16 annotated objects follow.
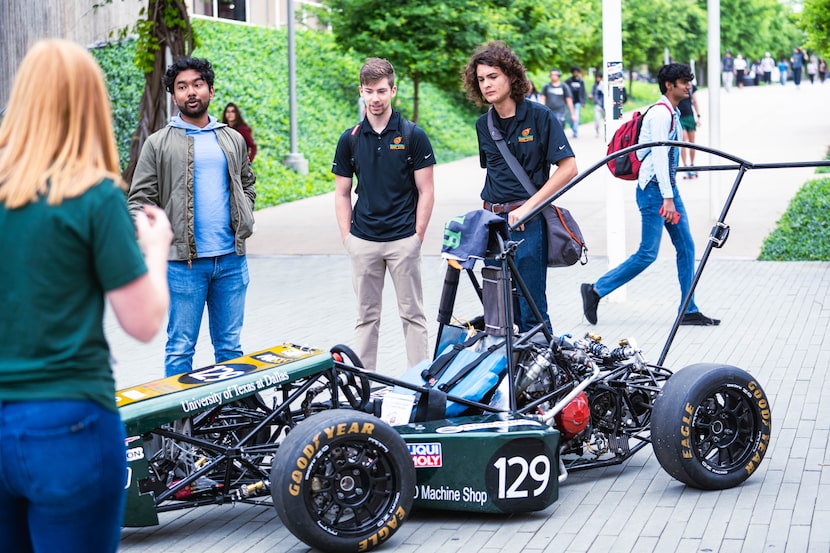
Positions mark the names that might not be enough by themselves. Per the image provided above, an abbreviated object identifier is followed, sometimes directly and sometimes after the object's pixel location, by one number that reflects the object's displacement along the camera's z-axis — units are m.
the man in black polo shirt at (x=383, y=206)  6.83
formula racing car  4.69
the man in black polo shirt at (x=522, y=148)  6.76
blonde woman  2.73
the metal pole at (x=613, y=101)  10.11
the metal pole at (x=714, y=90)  14.08
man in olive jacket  6.15
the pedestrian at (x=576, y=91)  30.46
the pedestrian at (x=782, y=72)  62.09
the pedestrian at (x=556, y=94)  27.92
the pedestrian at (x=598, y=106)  32.37
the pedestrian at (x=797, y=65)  58.03
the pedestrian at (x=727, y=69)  58.52
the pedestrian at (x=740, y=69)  66.00
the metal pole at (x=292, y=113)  21.01
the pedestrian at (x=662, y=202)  9.03
